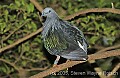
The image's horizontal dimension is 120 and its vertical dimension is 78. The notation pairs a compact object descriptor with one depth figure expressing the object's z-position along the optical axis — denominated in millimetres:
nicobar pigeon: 5114
